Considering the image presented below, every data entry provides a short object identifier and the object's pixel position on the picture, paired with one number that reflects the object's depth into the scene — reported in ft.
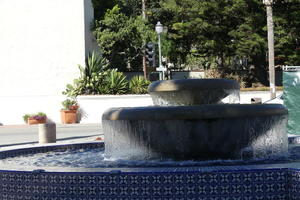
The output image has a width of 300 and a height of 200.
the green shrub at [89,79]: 109.60
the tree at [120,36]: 122.83
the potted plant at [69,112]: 105.09
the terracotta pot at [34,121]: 104.68
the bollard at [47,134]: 52.60
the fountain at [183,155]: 21.26
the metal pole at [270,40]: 104.94
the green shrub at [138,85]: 111.65
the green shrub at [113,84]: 109.50
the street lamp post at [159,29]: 89.25
